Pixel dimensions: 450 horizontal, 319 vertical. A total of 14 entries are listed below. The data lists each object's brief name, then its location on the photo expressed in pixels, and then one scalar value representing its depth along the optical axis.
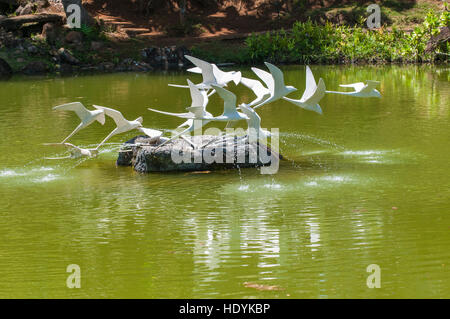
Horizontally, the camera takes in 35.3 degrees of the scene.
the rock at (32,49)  26.34
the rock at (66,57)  26.47
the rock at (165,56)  27.25
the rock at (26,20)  26.96
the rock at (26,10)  28.78
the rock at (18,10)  28.97
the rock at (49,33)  27.11
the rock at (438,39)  24.08
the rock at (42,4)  29.83
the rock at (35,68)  25.45
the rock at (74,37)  27.50
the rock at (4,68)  24.83
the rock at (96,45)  27.58
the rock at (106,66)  26.09
